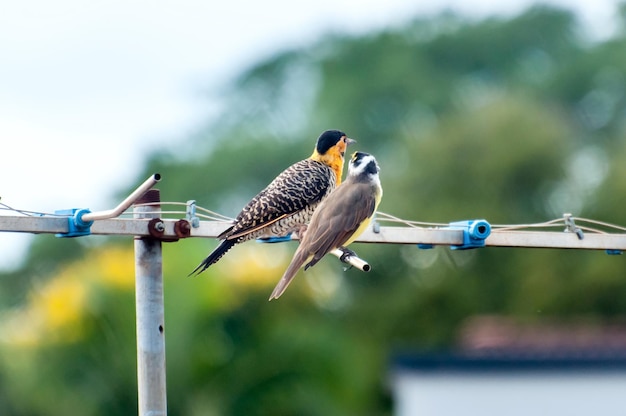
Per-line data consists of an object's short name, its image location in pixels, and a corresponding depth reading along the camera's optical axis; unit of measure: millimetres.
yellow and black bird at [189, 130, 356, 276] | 18094
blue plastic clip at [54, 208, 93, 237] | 14820
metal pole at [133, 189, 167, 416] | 14789
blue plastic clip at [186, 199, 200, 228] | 15930
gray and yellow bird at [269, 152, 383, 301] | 18000
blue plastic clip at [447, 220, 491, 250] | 16937
